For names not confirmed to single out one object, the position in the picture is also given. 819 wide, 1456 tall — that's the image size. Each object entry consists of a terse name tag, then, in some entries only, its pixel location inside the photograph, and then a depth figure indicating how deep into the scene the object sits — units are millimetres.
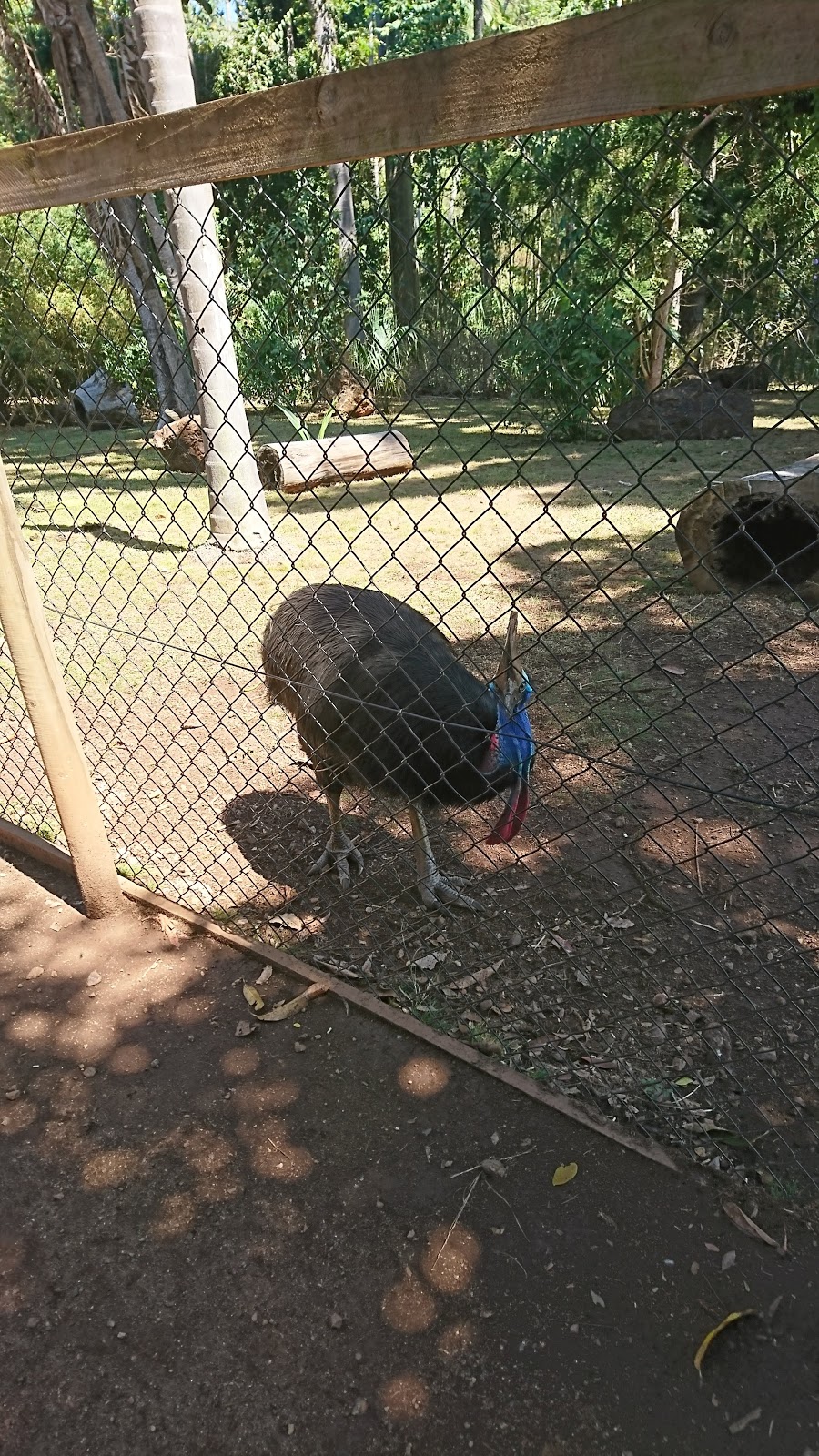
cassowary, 2535
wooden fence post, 2285
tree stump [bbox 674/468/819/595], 4961
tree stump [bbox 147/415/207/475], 8672
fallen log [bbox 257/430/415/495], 8227
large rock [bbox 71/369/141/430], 13492
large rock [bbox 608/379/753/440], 9750
